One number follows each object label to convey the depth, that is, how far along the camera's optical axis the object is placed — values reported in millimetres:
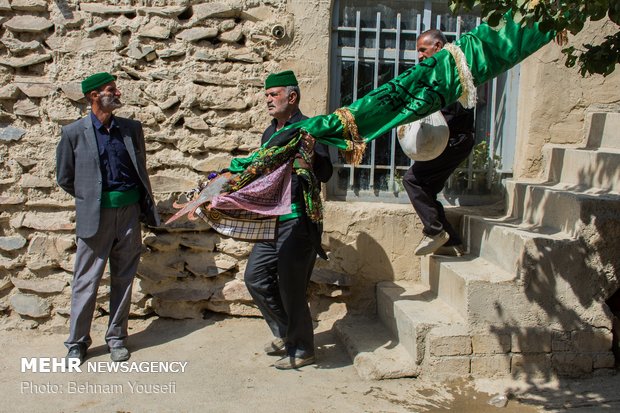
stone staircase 4008
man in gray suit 4277
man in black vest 4047
